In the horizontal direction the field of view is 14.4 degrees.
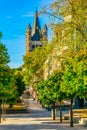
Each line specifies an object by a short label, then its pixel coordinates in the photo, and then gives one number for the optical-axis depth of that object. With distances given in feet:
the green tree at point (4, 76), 124.21
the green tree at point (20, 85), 258.05
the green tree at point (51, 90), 126.44
